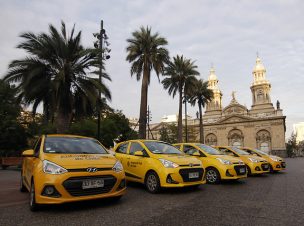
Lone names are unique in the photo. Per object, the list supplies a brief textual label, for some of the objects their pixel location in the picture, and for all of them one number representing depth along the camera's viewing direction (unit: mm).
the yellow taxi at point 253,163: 11031
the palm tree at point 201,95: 37366
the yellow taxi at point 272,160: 13008
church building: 65000
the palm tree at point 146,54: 22719
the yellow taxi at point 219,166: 8445
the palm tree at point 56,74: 14164
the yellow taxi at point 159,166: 6680
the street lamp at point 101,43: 15628
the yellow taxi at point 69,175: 4691
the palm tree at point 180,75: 30266
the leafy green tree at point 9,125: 21688
